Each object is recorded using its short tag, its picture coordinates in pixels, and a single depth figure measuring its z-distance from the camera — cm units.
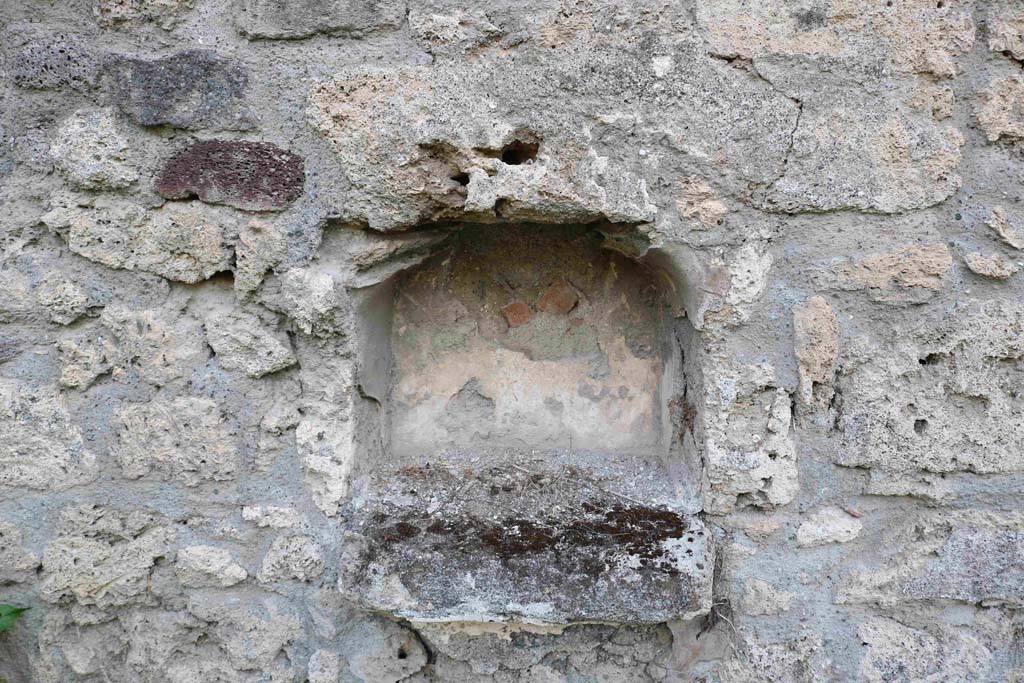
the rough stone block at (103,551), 130
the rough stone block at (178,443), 126
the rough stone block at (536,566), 120
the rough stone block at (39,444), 128
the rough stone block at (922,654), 125
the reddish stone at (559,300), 150
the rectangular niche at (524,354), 148
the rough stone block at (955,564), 124
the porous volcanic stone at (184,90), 117
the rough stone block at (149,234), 121
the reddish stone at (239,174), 119
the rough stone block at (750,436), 122
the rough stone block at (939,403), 119
